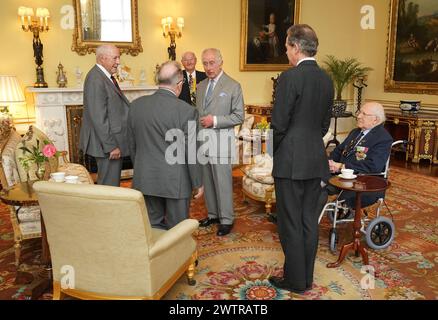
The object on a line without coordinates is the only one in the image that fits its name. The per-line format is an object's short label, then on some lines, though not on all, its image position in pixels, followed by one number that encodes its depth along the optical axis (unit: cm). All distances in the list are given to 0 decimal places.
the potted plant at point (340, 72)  901
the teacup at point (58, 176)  331
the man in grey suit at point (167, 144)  297
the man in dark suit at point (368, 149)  386
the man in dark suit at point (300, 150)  278
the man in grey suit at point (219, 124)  409
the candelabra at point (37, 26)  604
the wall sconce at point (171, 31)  710
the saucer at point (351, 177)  359
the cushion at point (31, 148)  390
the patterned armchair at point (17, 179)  362
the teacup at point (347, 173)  359
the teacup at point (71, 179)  329
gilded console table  775
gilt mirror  653
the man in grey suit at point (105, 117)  367
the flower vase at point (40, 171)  348
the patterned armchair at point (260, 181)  484
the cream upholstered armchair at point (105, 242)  236
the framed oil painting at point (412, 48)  820
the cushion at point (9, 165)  378
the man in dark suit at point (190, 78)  513
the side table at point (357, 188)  340
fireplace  625
